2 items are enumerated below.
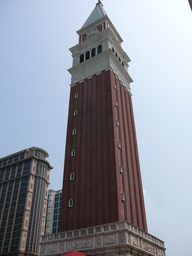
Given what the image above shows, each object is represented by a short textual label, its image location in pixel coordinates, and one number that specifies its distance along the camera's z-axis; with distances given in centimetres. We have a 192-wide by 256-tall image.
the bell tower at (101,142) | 3758
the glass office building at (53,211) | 10619
